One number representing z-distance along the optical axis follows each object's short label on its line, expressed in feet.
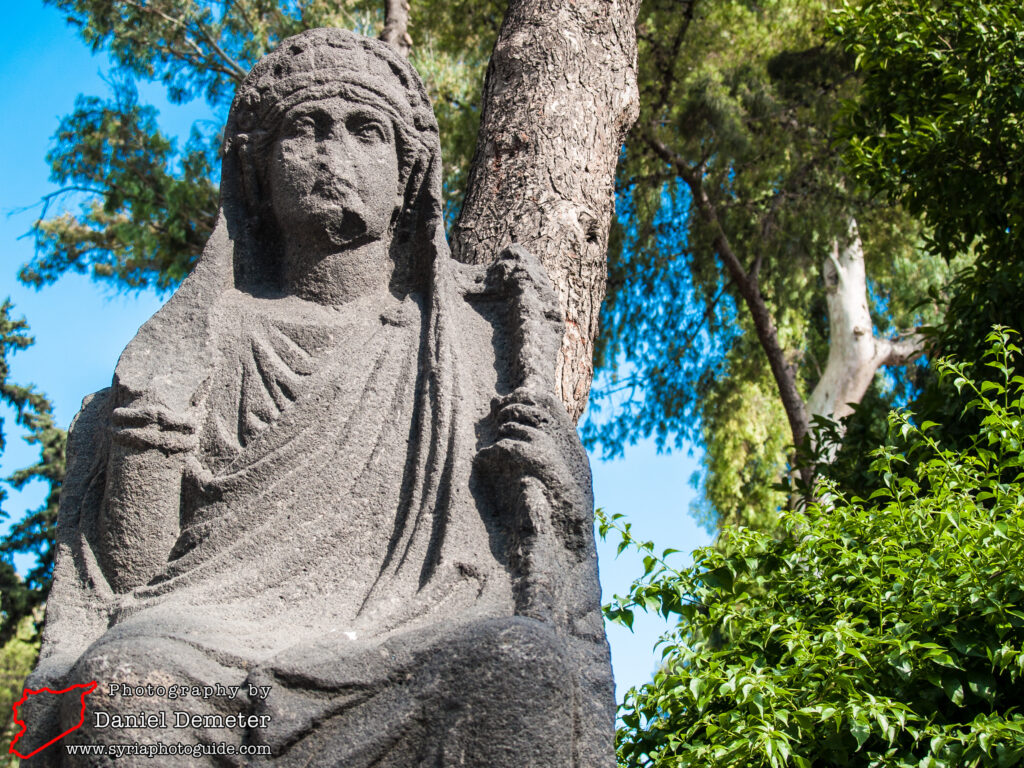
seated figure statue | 8.66
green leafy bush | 13.41
